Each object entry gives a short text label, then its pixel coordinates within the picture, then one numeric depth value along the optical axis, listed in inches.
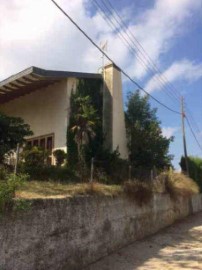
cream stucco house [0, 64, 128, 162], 475.9
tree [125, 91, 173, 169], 541.6
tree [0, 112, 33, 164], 328.0
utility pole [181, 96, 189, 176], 647.6
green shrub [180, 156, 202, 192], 648.8
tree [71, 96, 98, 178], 444.4
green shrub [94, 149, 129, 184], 352.4
